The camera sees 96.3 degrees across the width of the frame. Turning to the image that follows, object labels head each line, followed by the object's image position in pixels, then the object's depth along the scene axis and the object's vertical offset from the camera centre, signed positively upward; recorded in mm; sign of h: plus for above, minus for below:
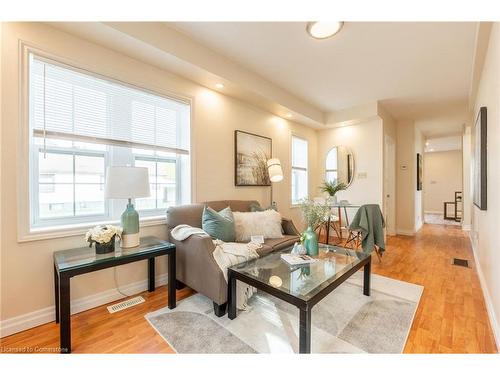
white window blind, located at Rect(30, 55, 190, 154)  1780 +729
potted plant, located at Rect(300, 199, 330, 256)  2086 -319
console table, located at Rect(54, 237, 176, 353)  1406 -520
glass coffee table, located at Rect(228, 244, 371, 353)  1317 -657
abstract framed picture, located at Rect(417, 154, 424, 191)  5352 +360
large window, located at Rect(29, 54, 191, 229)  1788 +447
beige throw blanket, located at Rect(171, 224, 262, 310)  1836 -573
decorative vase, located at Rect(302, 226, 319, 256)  2084 -520
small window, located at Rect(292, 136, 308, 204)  4395 +357
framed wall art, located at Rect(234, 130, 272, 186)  3225 +450
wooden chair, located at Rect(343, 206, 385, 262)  3123 -907
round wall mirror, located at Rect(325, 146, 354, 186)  4520 +461
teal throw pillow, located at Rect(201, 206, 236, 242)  2271 -389
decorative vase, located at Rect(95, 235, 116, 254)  1704 -451
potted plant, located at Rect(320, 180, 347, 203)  4168 -19
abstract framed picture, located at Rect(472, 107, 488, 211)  2035 +240
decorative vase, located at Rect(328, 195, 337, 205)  4016 -221
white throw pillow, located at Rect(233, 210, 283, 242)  2555 -439
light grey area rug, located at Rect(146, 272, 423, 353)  1473 -1039
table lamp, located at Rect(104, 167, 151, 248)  1729 -5
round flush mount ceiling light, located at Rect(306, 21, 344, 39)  1991 +1453
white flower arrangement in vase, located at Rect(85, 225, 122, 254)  1687 -376
